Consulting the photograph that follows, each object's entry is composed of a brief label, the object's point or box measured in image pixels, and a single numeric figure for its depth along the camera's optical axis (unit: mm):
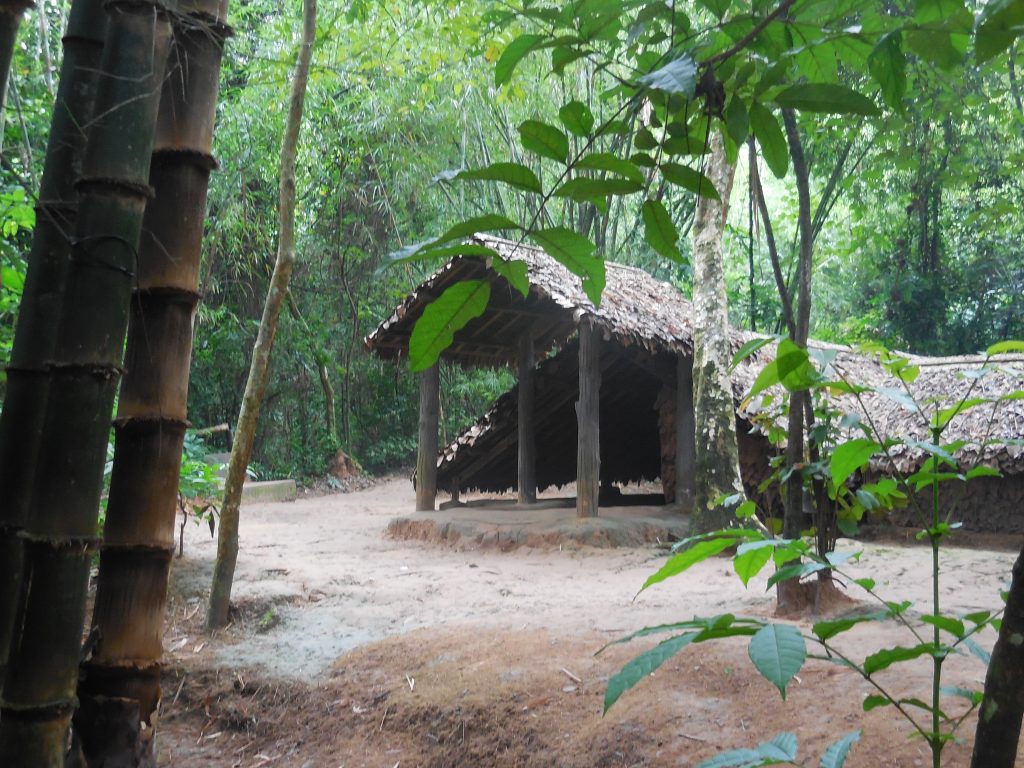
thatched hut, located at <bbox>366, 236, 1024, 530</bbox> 7062
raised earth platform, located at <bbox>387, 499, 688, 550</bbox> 6914
